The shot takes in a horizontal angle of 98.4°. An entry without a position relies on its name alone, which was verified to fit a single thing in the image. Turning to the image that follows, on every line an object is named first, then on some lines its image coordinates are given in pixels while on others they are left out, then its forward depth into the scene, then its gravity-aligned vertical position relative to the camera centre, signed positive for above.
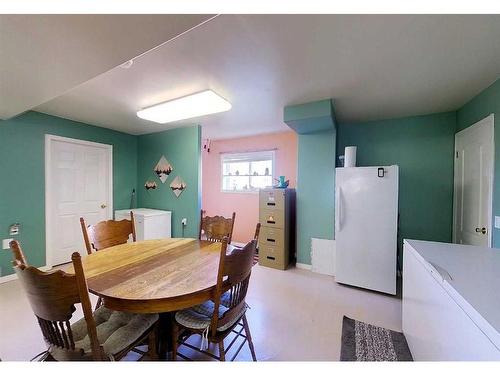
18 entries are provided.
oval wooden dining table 1.07 -0.55
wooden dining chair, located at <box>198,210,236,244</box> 2.19 -0.44
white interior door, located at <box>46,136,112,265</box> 3.09 -0.11
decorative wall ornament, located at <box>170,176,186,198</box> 3.74 -0.01
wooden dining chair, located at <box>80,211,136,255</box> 1.87 -0.47
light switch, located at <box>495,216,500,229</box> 1.92 -0.31
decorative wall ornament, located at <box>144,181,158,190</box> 4.06 -0.02
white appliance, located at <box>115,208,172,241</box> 3.37 -0.62
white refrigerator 2.46 -0.48
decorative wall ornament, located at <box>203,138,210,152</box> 4.78 +0.90
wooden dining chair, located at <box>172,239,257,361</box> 1.18 -0.79
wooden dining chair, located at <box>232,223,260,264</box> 1.51 -0.37
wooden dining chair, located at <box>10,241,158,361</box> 0.90 -0.62
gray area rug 1.56 -1.23
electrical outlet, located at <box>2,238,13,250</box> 2.68 -0.76
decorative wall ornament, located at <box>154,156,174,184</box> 3.89 +0.28
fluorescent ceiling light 2.26 +0.88
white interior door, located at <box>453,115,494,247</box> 2.10 +0.04
